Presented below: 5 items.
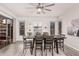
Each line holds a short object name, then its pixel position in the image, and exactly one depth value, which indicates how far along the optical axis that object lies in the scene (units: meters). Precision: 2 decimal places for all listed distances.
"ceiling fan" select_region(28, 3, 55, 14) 2.51
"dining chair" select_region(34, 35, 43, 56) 2.55
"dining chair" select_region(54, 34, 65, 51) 2.83
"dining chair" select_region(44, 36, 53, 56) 2.54
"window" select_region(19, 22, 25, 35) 3.95
